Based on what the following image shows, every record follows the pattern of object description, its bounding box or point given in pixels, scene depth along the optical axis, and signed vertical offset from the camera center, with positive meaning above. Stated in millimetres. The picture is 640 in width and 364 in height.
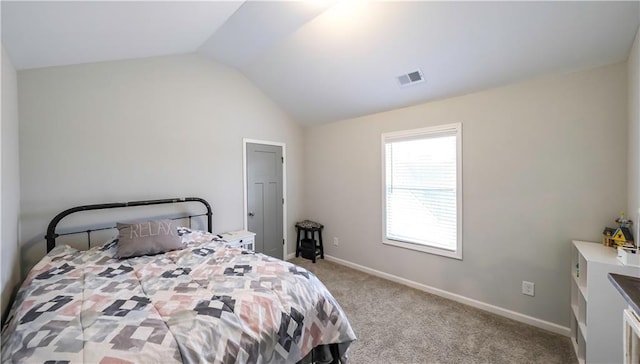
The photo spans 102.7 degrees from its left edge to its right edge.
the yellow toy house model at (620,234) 1855 -423
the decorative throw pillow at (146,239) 2188 -514
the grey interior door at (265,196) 3809 -233
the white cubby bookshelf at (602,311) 1648 -873
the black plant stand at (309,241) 4164 -1014
